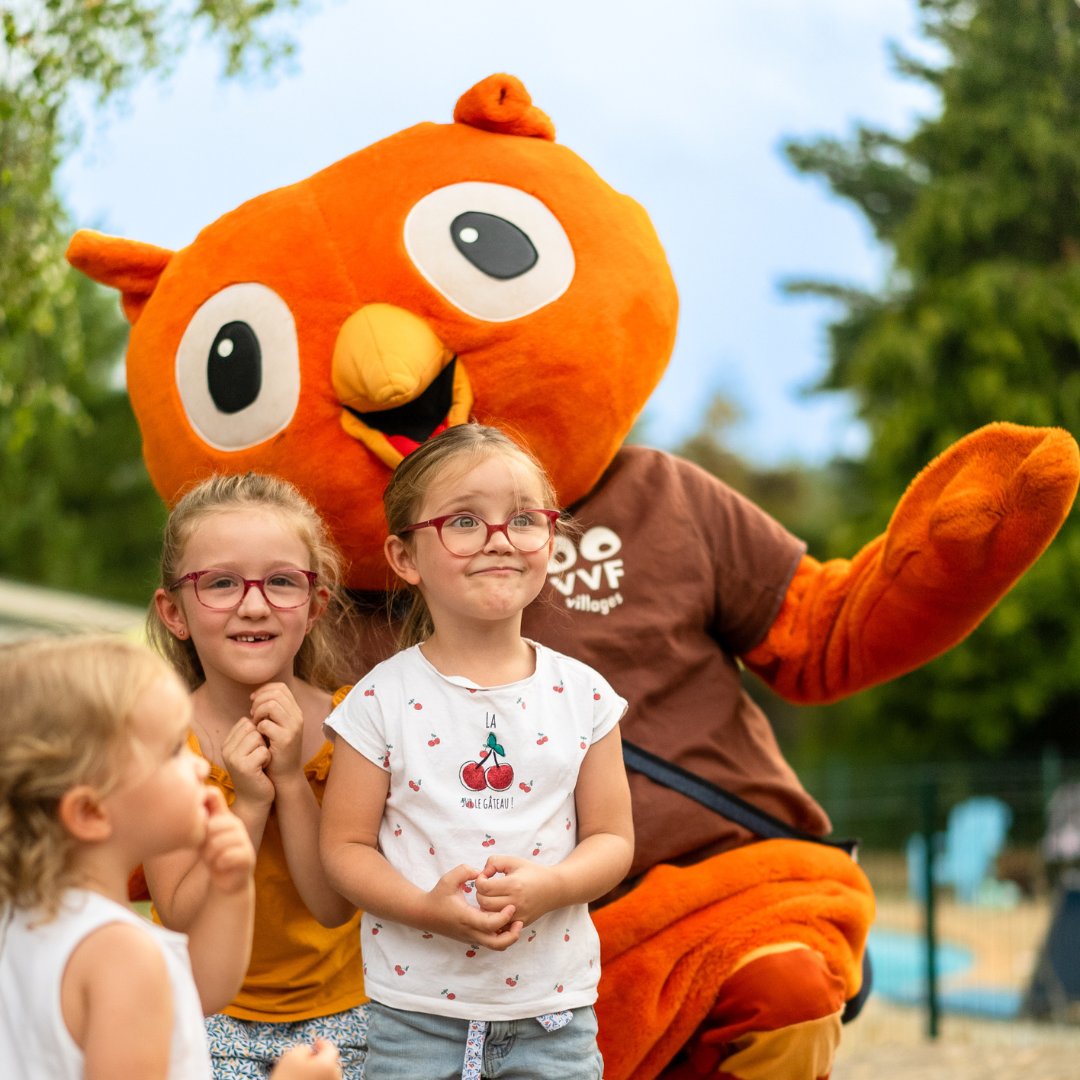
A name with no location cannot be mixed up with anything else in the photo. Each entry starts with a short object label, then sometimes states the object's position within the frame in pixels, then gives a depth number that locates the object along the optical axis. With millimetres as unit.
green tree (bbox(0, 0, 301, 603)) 4746
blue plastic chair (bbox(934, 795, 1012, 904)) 11773
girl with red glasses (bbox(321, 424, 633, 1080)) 2221
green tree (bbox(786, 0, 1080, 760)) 15734
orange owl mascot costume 2797
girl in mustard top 2357
